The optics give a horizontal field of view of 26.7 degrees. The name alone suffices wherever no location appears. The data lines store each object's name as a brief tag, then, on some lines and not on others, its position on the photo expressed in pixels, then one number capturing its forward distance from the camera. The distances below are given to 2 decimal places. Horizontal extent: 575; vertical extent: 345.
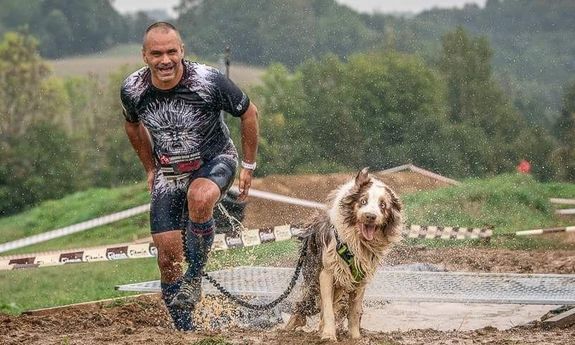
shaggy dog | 7.95
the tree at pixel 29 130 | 41.66
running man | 8.33
